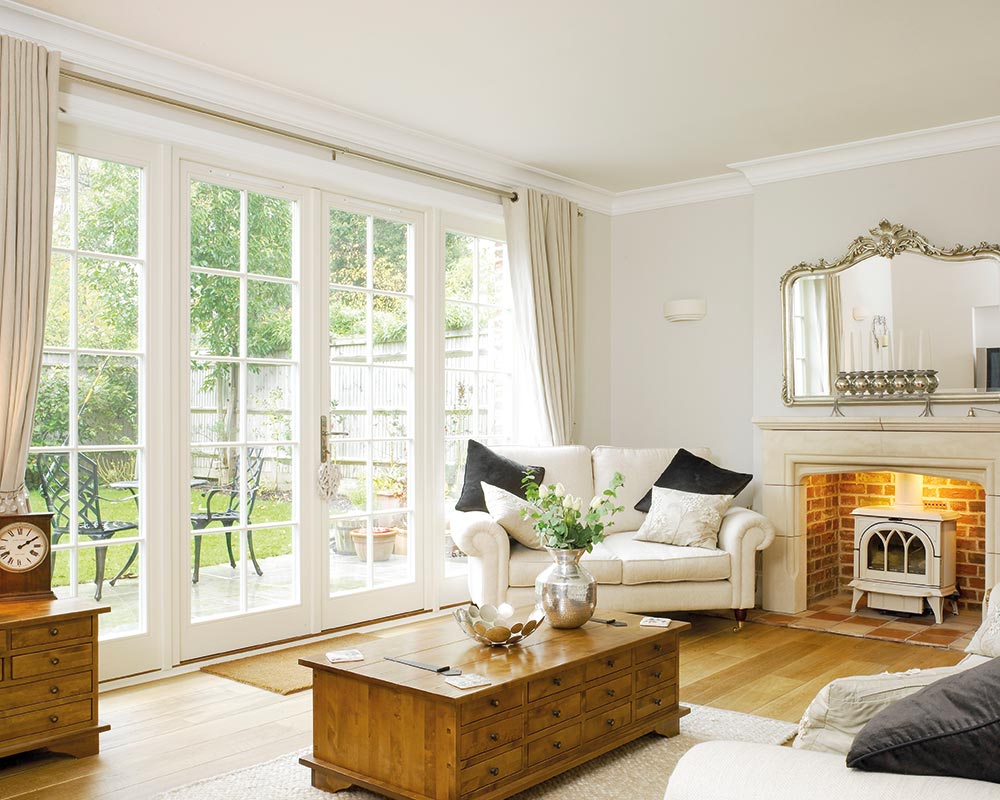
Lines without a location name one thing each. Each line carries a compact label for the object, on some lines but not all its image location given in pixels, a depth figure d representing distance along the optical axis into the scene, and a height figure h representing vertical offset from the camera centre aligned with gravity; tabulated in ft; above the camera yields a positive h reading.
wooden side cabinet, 9.68 -2.64
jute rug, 12.96 -3.52
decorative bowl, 9.74 -2.13
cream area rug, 9.27 -3.66
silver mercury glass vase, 10.66 -1.93
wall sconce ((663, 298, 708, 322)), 19.95 +2.45
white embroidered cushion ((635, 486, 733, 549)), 16.47 -1.72
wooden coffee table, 8.39 -2.79
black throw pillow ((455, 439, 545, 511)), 16.62 -0.89
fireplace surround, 15.74 -0.67
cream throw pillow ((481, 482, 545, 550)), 15.74 -1.52
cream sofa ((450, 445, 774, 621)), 15.39 -2.41
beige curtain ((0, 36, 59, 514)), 11.23 +2.45
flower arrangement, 10.64 -1.12
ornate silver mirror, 16.17 +1.81
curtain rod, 12.59 +4.72
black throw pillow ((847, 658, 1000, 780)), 4.54 -1.57
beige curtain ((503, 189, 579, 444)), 18.86 +2.60
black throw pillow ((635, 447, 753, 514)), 17.17 -1.03
